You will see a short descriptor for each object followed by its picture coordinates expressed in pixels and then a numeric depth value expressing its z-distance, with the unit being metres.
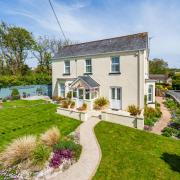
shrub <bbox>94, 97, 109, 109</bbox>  19.22
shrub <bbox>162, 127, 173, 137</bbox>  12.49
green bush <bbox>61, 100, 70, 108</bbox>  18.55
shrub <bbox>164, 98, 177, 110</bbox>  22.14
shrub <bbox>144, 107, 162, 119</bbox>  16.65
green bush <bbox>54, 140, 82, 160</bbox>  8.73
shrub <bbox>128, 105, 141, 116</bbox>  14.62
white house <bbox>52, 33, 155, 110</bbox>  17.84
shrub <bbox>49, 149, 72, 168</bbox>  7.54
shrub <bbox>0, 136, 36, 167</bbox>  7.52
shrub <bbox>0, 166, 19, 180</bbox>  6.88
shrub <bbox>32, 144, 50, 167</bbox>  7.39
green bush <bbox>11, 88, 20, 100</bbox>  26.54
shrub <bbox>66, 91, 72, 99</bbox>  22.55
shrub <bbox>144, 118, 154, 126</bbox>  14.50
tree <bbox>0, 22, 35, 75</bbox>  39.81
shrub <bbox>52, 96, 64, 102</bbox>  23.68
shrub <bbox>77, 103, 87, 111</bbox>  17.78
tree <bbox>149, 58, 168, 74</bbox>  96.44
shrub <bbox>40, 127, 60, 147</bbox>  9.49
